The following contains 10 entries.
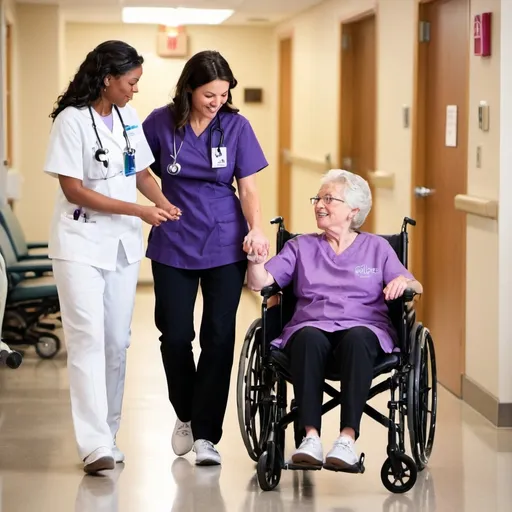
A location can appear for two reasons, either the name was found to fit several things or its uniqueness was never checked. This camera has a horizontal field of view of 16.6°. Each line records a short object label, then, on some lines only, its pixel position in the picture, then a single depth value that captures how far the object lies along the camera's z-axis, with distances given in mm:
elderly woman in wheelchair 5721
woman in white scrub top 5940
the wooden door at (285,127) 15939
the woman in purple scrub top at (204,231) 6167
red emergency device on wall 7550
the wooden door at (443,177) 8484
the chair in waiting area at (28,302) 10173
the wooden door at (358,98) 11430
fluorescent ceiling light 13725
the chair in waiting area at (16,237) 10975
